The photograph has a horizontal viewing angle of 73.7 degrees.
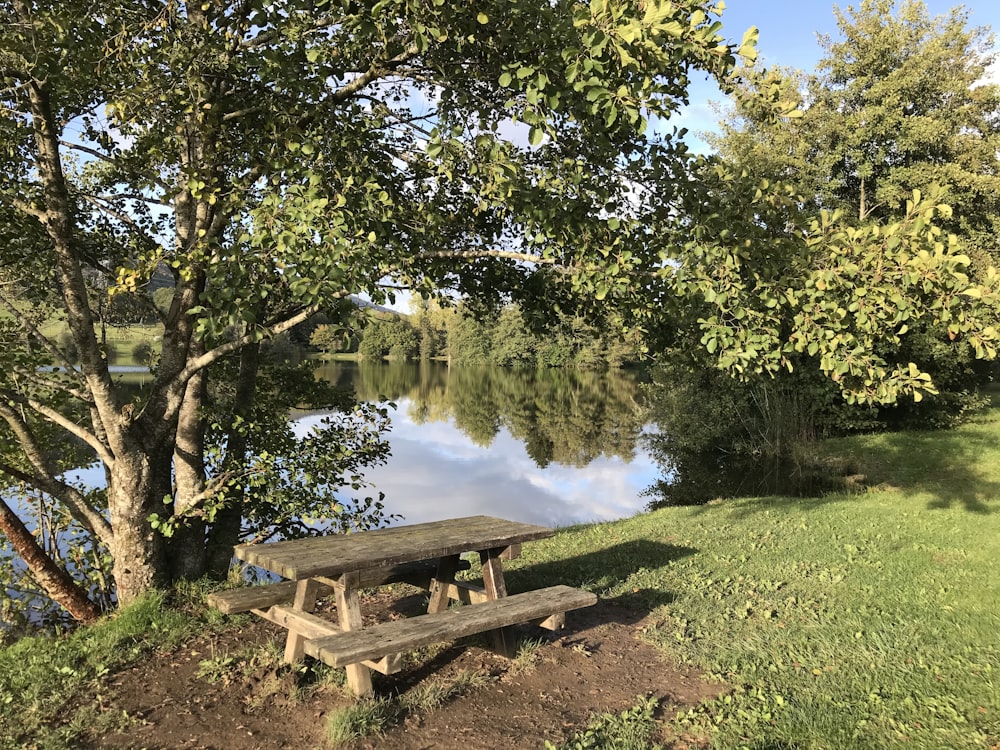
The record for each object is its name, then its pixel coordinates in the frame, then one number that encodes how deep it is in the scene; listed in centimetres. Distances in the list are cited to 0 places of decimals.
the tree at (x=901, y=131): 2223
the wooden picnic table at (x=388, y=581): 389
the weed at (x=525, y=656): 459
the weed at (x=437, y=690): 404
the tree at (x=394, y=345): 8615
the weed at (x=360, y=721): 363
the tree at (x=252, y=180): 380
